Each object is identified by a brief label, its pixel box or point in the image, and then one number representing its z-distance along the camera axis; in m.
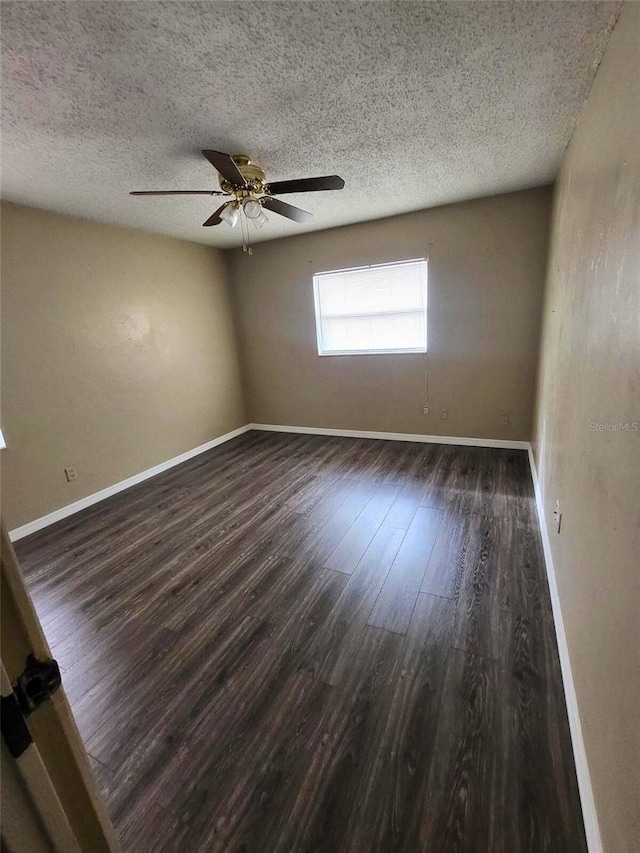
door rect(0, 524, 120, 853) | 0.45
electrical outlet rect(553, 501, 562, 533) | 1.83
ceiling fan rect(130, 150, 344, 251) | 2.02
